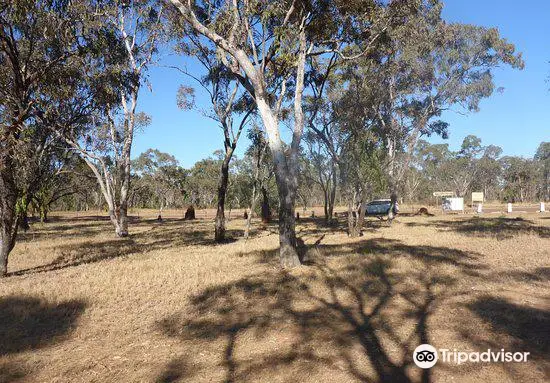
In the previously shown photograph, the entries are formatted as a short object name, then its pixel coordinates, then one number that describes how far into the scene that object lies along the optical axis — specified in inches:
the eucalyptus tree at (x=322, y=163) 1043.9
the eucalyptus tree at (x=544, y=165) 2940.5
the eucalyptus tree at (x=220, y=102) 678.5
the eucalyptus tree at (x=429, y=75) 933.2
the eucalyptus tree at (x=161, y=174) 2314.2
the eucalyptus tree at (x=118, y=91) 538.6
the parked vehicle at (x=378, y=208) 1660.4
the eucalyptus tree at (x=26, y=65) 385.1
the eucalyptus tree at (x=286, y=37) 387.2
